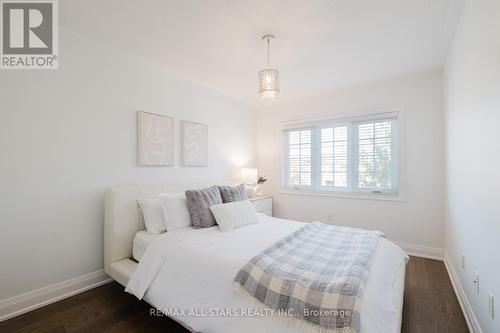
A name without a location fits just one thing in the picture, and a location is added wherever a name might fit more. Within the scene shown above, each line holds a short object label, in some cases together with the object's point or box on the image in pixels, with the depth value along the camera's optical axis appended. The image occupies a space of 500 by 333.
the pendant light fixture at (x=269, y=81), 2.25
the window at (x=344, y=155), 3.46
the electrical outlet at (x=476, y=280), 1.65
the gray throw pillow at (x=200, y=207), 2.38
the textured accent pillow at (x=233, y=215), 2.32
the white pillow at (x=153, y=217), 2.33
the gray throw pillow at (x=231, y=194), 2.75
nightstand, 3.92
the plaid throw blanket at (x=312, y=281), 1.12
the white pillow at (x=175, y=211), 2.33
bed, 1.31
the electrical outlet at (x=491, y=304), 1.36
